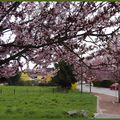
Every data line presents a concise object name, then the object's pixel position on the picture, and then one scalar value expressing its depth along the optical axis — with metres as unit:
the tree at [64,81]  30.94
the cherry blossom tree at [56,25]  4.08
